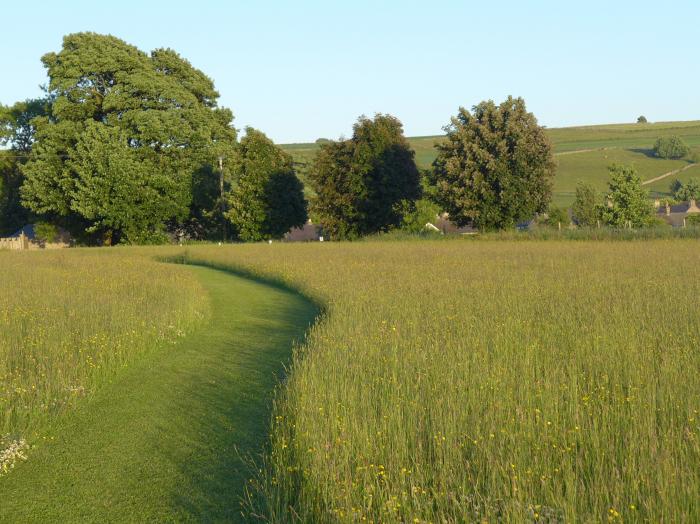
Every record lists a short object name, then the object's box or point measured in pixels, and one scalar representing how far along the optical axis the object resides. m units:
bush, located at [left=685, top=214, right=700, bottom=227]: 99.38
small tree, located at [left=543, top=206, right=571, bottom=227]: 108.69
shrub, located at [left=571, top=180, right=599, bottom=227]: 109.19
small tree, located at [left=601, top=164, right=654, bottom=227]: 82.81
